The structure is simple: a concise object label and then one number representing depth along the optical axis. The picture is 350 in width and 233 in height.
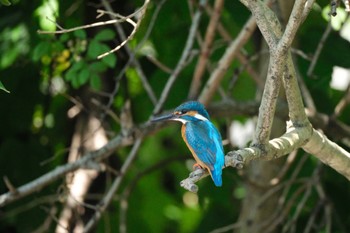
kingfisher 6.30
